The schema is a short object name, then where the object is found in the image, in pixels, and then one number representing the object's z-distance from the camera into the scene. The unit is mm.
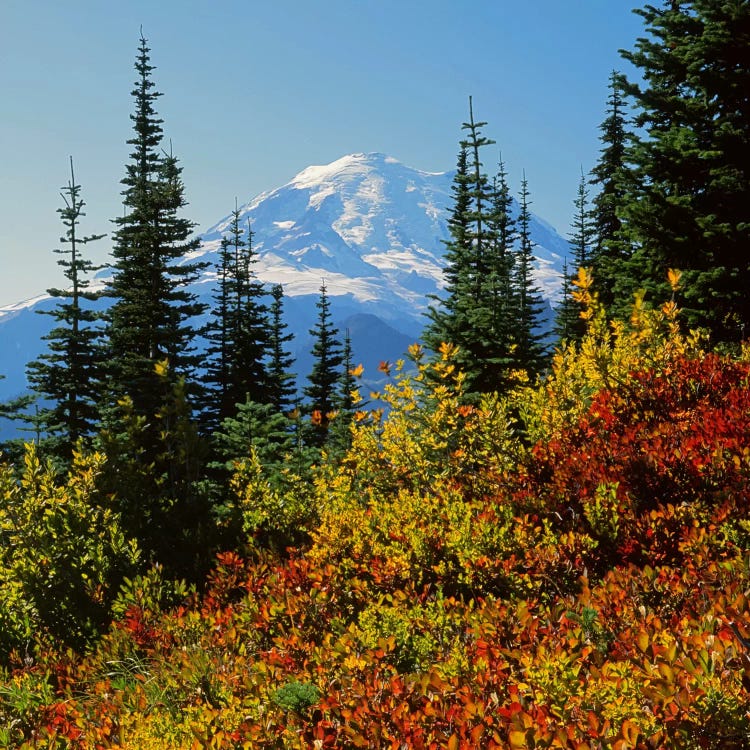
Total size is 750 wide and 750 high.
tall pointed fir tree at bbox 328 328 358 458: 38469
